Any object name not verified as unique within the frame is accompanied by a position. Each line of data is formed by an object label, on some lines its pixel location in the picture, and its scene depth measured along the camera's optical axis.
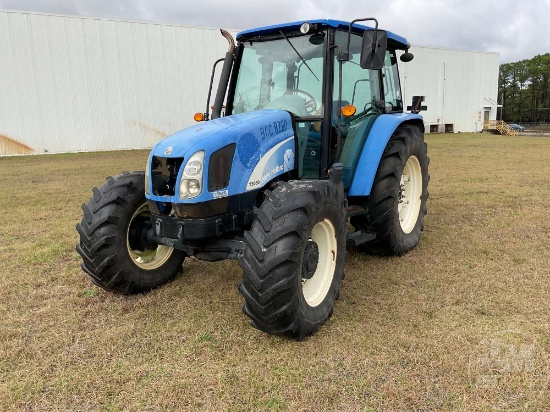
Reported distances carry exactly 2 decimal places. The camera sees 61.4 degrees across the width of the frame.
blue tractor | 3.02
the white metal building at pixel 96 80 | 19.53
